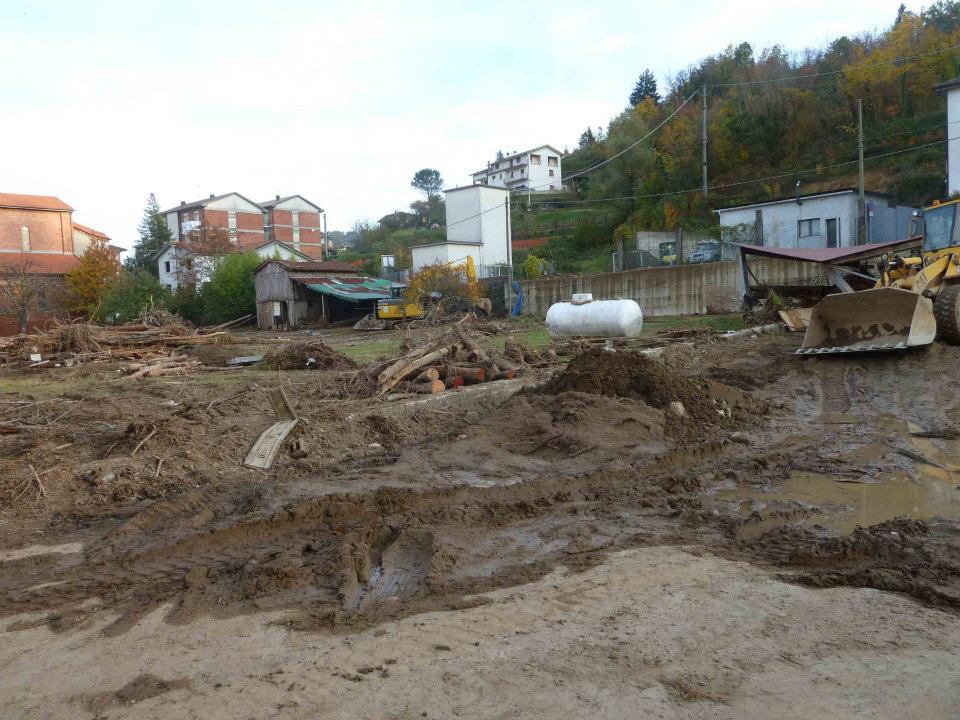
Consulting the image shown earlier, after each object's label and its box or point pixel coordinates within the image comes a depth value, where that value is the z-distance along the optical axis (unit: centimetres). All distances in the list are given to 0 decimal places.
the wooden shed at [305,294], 4144
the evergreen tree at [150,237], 6937
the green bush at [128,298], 4378
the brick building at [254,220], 7606
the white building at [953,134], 2964
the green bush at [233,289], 4559
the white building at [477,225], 4962
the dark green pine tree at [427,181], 11912
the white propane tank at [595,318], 1748
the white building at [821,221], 3119
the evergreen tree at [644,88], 7281
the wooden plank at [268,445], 794
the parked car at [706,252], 3112
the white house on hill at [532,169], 9381
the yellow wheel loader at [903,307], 1175
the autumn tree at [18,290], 3590
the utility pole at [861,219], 2586
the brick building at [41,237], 5069
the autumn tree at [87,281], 4900
